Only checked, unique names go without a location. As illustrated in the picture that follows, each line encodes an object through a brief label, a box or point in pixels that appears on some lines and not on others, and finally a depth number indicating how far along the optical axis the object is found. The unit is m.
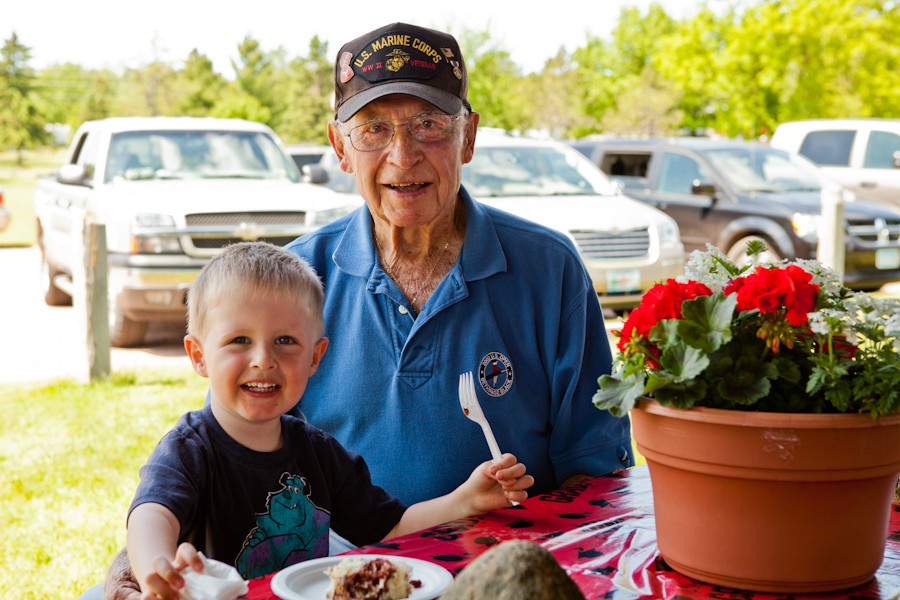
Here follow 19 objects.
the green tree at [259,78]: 56.81
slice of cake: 1.30
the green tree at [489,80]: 30.62
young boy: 1.83
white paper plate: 1.31
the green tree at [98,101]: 62.38
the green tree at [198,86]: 53.59
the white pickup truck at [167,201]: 7.52
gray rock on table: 1.03
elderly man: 2.30
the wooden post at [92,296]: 6.67
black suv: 10.37
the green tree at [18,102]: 59.78
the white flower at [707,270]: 1.51
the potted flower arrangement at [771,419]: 1.31
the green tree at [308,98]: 53.81
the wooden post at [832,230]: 8.29
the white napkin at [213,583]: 1.26
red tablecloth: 1.41
